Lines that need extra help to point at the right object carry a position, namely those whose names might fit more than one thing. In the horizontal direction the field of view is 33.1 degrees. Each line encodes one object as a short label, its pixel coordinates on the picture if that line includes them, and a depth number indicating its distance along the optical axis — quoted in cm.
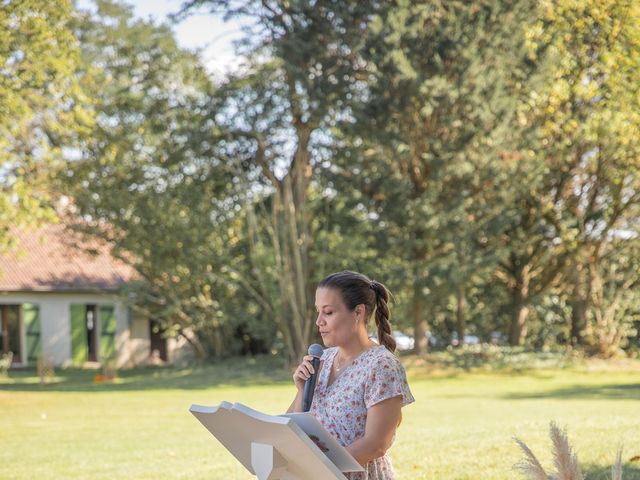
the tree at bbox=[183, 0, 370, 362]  2577
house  3756
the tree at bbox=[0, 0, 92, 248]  1766
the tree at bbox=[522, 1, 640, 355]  2612
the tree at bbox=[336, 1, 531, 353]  2523
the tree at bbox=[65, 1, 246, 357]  2916
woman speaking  415
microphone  438
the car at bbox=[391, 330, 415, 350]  3916
